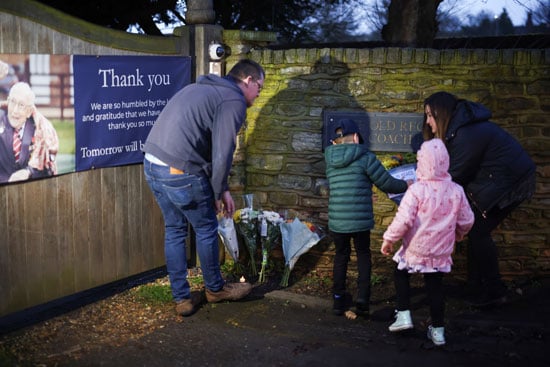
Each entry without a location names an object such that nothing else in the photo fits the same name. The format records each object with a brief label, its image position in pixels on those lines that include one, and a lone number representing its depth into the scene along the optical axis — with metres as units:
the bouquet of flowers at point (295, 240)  6.73
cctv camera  7.02
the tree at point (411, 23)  9.55
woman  6.06
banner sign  6.13
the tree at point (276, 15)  11.70
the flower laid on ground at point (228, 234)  6.86
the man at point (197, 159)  5.72
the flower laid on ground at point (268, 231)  6.82
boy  5.86
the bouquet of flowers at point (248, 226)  6.88
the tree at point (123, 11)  10.57
